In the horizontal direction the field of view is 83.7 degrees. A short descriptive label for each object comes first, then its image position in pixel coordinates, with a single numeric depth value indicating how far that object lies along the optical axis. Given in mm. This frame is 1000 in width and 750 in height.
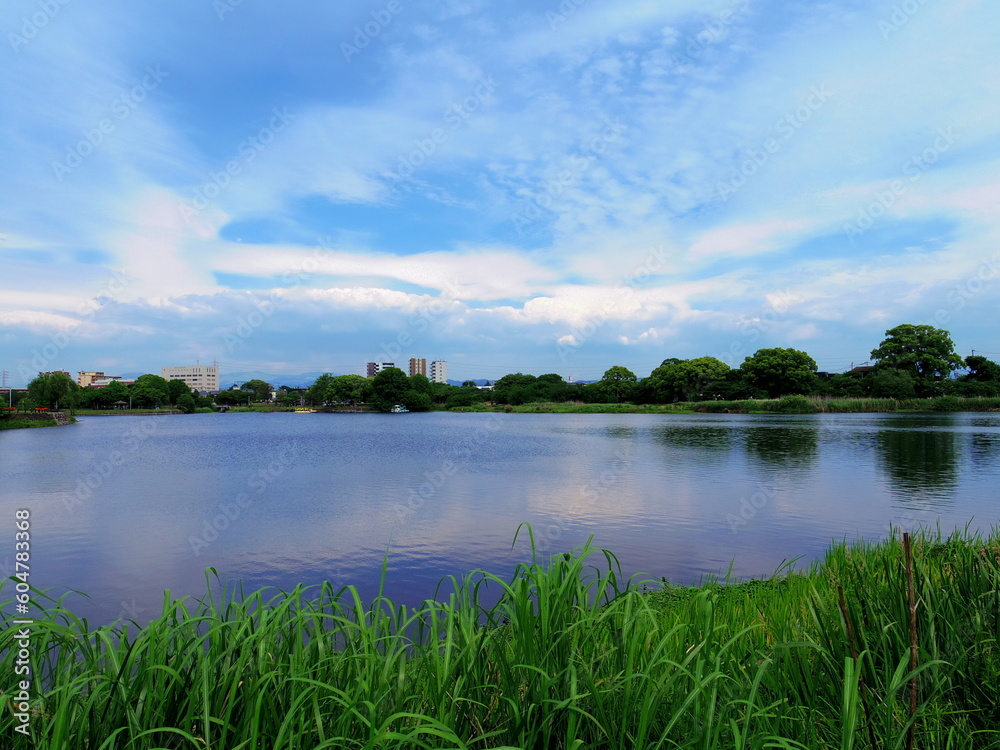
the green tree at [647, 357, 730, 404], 79875
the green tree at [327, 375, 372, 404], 113625
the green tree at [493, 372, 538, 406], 96125
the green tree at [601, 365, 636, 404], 91938
